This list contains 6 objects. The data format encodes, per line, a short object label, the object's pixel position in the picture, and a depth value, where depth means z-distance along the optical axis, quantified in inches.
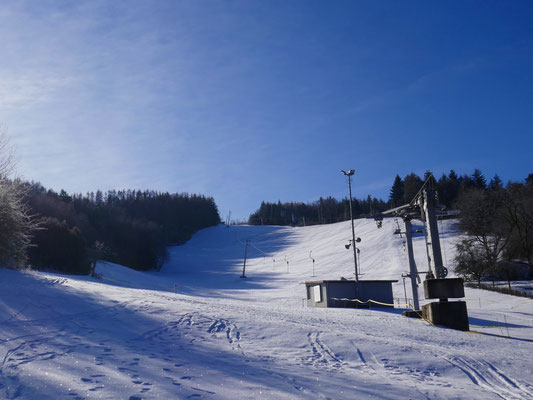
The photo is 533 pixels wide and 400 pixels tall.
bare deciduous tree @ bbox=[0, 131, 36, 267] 668.7
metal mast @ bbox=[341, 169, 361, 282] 1239.3
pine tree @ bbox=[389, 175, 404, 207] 4697.3
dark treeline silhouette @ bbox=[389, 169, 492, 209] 4292.1
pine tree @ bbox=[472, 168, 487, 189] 4519.2
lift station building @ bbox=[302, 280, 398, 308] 1173.7
